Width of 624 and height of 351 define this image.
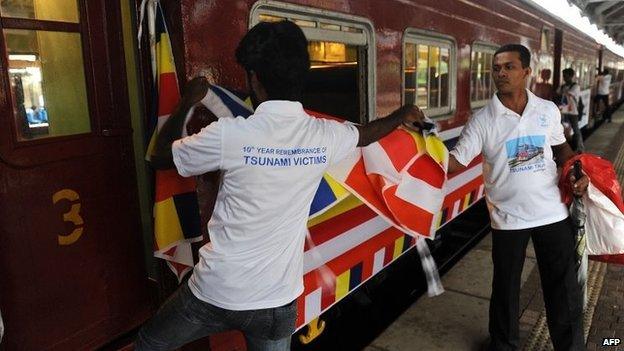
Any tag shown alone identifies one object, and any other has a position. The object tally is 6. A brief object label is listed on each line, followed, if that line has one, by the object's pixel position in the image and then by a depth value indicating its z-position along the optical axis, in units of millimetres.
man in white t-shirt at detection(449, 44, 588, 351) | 2463
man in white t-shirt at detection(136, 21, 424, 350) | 1463
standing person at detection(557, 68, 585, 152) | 8470
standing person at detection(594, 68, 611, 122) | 14680
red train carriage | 1769
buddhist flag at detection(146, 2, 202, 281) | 1911
